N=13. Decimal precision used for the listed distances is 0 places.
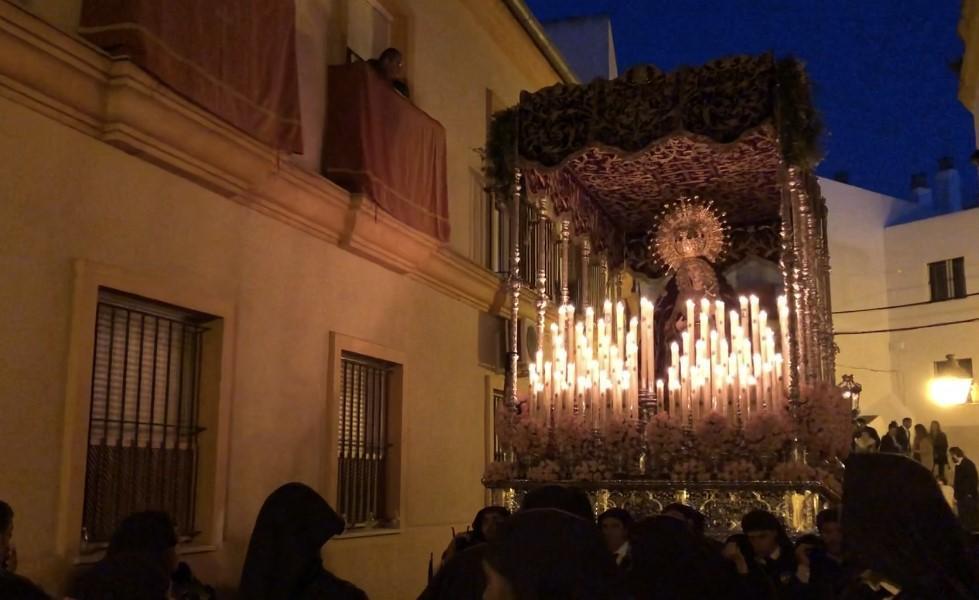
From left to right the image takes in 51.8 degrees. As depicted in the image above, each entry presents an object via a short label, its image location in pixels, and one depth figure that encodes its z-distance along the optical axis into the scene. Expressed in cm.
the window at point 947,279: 2184
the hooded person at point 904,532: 250
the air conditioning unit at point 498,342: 1157
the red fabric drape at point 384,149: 832
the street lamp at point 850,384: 1148
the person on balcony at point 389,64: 897
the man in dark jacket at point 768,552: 502
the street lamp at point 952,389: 1271
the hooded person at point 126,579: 332
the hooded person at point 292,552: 388
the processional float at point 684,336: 777
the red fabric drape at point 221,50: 582
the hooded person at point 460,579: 387
